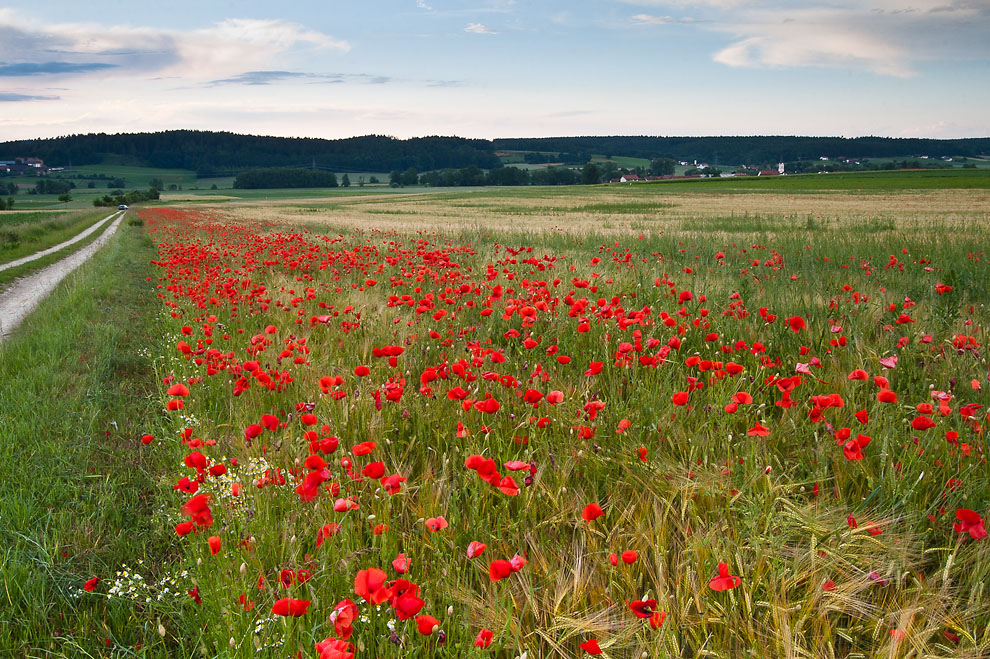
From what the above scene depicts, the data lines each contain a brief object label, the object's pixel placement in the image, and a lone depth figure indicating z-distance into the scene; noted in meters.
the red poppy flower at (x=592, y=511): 1.57
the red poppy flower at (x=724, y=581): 1.39
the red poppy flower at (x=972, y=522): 1.57
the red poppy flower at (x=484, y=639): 1.34
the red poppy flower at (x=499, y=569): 1.36
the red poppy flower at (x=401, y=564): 1.48
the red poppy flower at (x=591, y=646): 1.33
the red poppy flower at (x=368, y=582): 1.29
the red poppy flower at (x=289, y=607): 1.38
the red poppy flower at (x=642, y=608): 1.38
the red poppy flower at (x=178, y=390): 2.48
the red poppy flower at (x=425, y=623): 1.29
